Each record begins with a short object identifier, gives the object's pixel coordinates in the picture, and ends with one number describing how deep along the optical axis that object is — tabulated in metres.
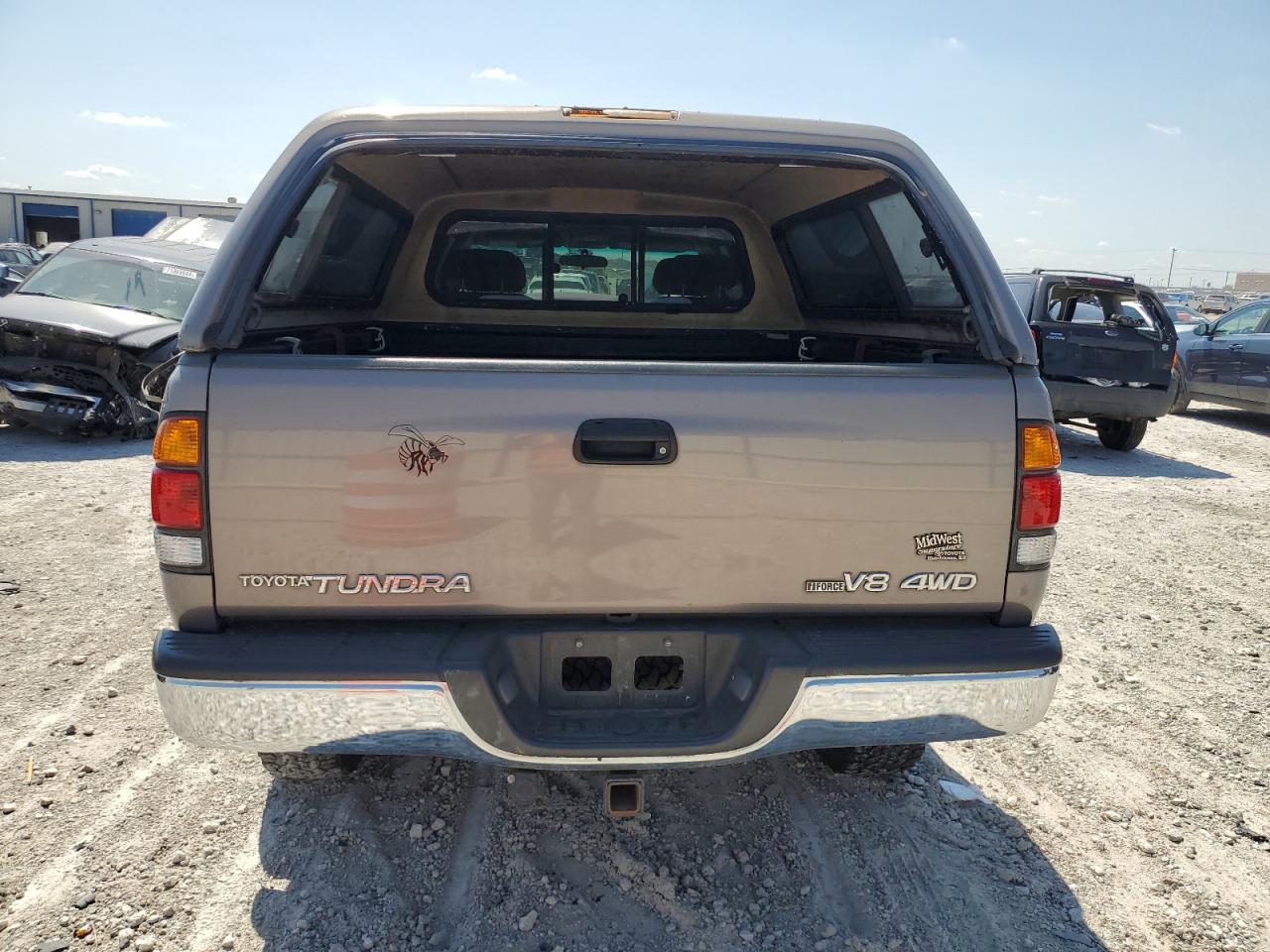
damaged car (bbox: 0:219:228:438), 8.22
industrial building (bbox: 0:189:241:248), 31.40
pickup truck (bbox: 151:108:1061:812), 2.06
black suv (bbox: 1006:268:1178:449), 9.51
